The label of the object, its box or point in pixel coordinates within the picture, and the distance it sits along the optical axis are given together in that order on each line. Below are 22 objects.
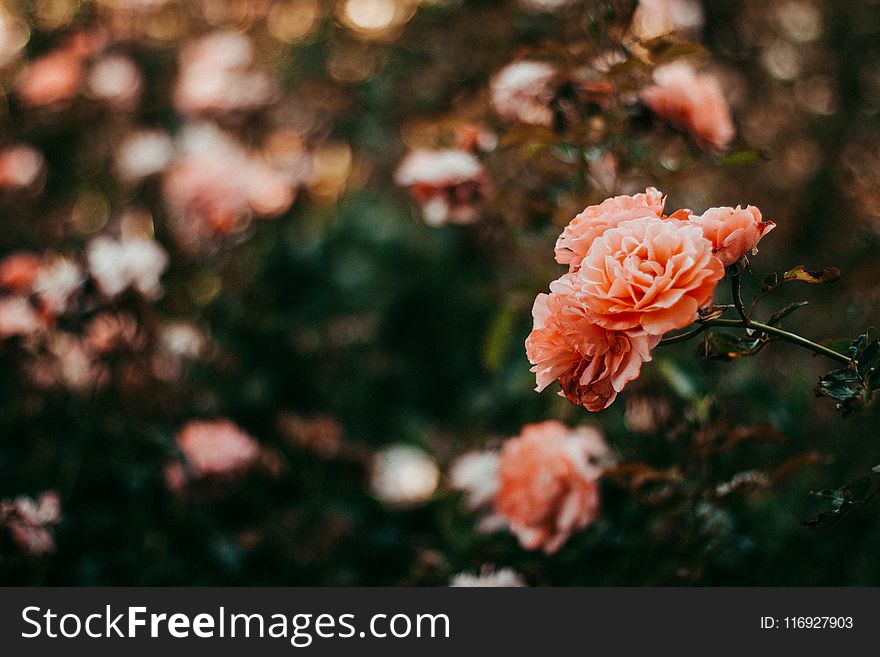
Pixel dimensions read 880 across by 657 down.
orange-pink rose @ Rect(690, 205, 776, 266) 0.68
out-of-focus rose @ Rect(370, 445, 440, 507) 1.92
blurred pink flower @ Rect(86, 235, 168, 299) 1.52
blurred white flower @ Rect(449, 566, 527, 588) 1.17
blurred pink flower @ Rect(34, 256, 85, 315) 1.48
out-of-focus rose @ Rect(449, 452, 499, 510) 1.36
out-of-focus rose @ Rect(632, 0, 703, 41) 1.45
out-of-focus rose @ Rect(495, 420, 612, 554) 1.15
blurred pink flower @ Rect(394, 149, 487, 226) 1.35
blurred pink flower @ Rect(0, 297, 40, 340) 1.50
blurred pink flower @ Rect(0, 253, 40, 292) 1.59
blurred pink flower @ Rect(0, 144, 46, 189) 2.10
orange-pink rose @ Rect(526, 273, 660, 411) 0.68
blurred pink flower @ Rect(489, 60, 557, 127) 1.24
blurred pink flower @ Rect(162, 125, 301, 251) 2.02
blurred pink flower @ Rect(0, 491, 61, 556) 1.27
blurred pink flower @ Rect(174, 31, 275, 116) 2.23
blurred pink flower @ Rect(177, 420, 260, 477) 1.69
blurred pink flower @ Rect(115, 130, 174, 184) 2.25
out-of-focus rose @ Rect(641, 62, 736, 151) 1.22
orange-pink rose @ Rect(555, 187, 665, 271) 0.72
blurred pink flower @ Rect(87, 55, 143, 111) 2.36
